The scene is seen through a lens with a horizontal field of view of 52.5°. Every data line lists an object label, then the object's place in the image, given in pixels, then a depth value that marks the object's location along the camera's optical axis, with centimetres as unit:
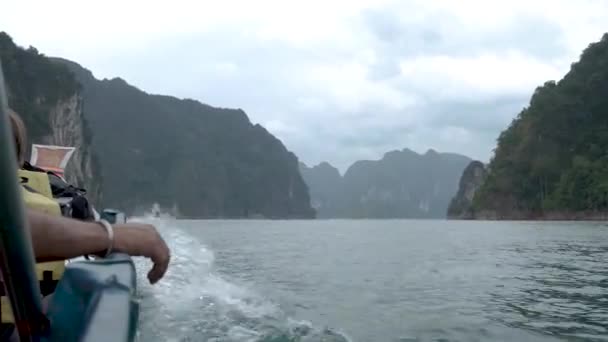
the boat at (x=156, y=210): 12819
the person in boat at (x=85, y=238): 129
